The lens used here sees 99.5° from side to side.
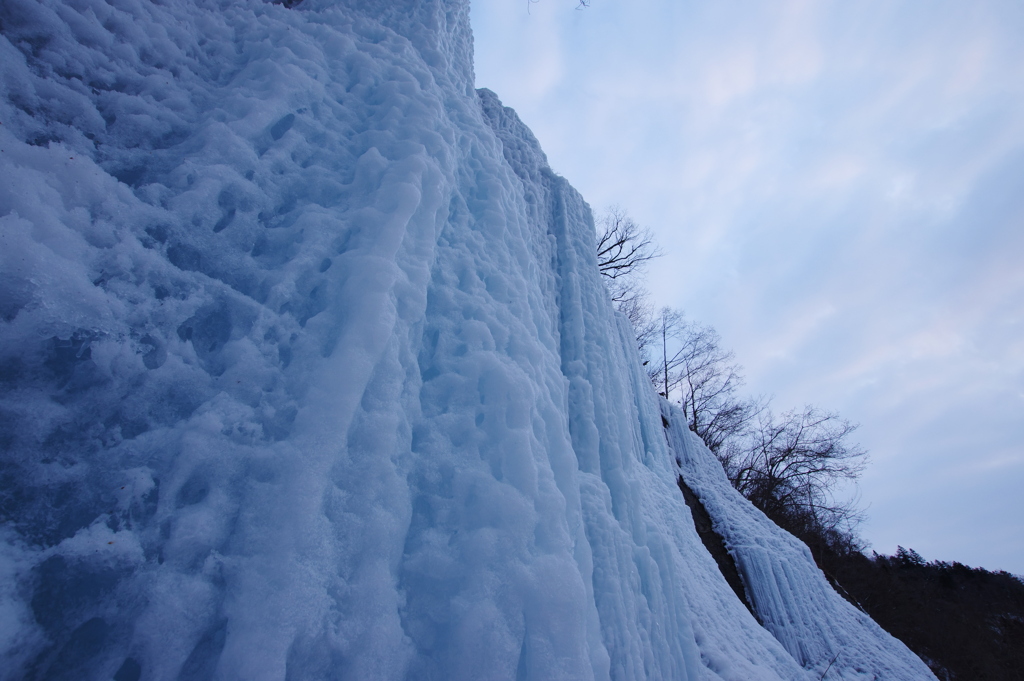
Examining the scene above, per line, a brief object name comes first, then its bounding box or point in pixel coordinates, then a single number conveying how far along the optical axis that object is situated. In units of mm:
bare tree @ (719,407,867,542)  12891
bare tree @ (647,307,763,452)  14562
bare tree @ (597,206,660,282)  12266
